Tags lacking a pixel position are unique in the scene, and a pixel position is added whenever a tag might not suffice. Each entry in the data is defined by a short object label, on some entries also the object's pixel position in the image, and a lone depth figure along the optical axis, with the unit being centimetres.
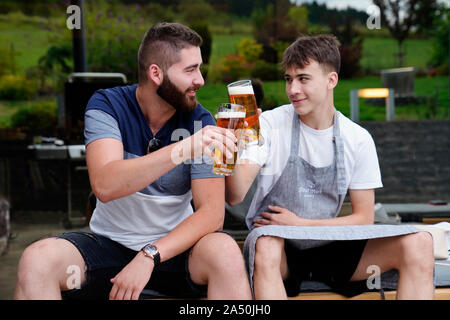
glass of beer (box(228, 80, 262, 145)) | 173
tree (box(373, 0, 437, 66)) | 685
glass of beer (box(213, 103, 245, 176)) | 166
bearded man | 160
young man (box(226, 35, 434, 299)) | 186
